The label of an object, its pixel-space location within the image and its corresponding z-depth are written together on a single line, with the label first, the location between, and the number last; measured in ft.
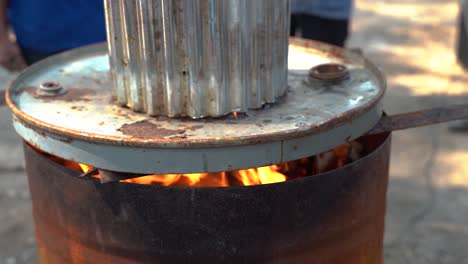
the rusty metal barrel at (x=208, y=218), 4.89
